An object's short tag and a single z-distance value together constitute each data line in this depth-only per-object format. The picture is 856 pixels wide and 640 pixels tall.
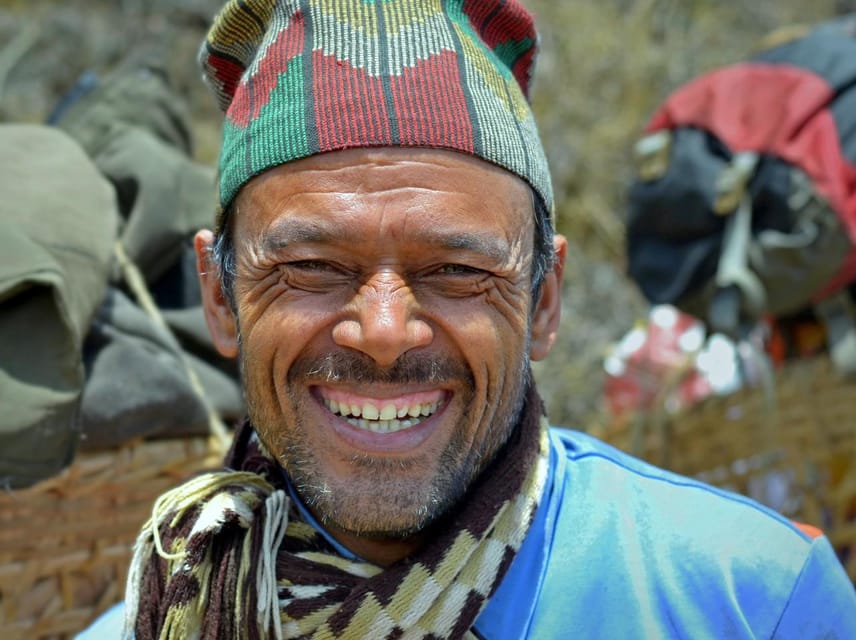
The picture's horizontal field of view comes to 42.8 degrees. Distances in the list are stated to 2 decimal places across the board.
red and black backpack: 3.04
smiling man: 1.58
